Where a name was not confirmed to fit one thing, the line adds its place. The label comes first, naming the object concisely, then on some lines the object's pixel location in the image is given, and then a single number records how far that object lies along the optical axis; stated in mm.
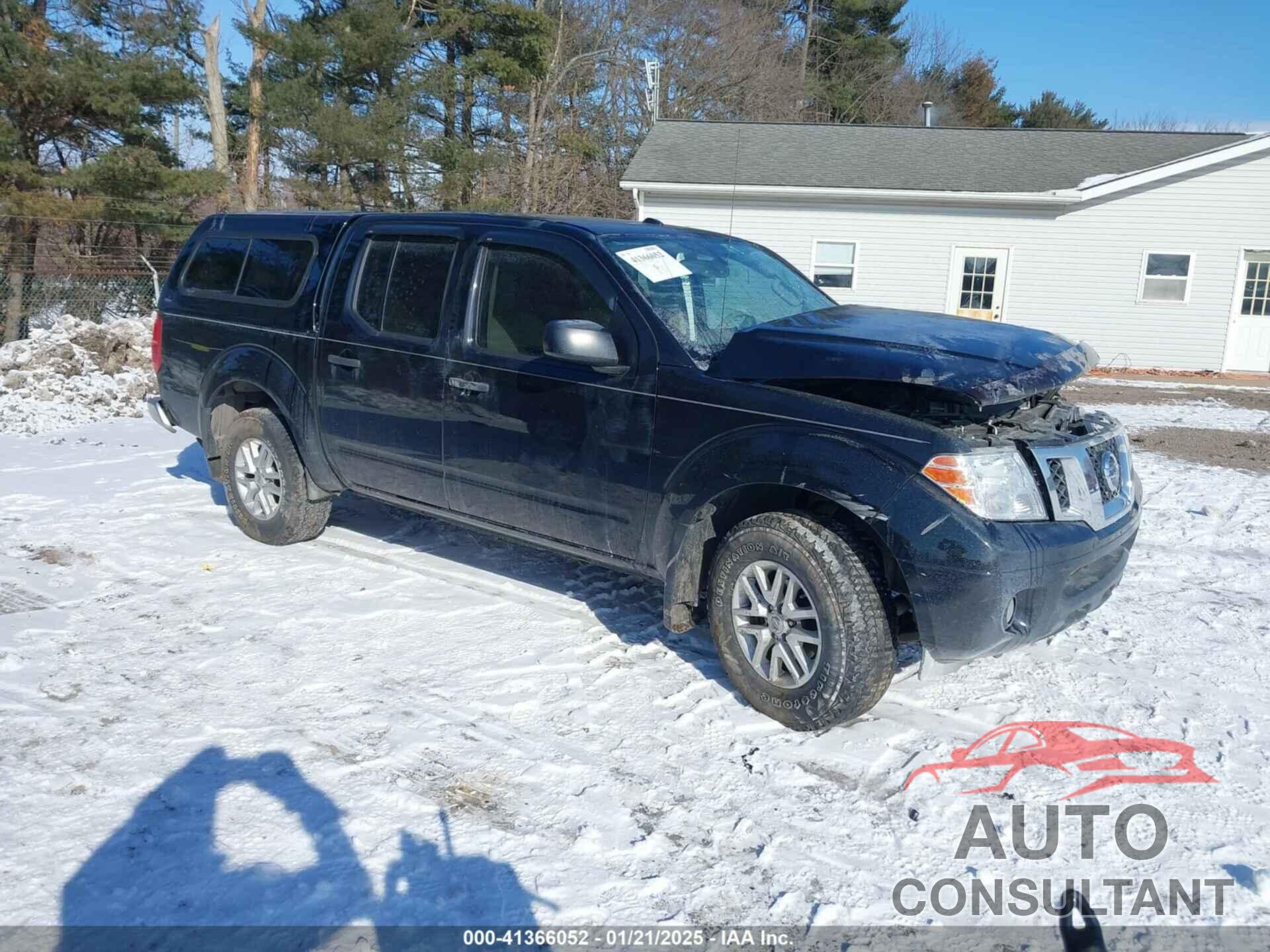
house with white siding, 17656
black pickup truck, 3533
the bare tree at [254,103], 21062
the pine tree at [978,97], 43188
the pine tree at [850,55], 37750
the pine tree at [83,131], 15578
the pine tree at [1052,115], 43781
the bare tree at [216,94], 20812
